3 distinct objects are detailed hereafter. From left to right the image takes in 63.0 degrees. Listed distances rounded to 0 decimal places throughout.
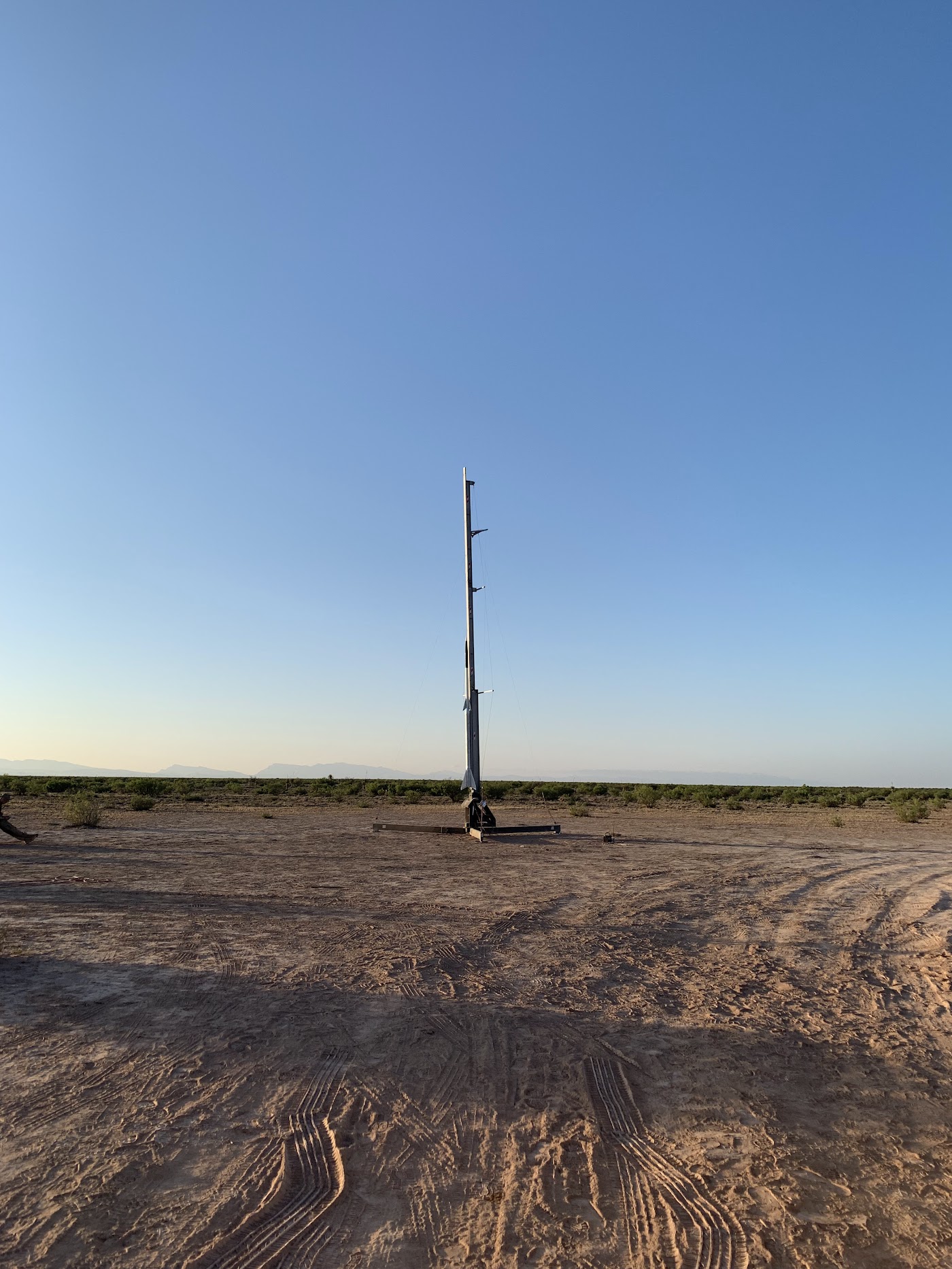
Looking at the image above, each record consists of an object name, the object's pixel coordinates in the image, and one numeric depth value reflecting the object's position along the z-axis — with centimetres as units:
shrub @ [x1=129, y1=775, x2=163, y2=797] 4628
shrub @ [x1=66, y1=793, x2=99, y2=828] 2248
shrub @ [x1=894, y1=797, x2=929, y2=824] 2939
